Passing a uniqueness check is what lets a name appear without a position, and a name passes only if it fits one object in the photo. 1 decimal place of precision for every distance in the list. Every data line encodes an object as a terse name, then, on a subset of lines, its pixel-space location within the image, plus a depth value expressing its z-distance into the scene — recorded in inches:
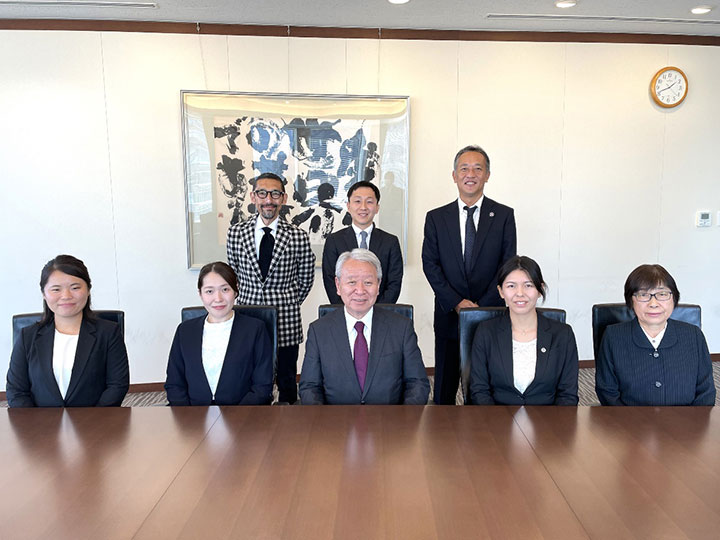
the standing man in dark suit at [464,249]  123.4
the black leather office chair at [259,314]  98.6
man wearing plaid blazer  124.2
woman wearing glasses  84.8
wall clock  181.6
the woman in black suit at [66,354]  88.4
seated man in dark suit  85.6
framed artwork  170.6
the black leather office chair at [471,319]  93.9
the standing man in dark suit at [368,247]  125.3
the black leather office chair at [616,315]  96.0
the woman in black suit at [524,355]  86.7
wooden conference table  47.6
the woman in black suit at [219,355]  91.7
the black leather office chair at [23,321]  93.3
